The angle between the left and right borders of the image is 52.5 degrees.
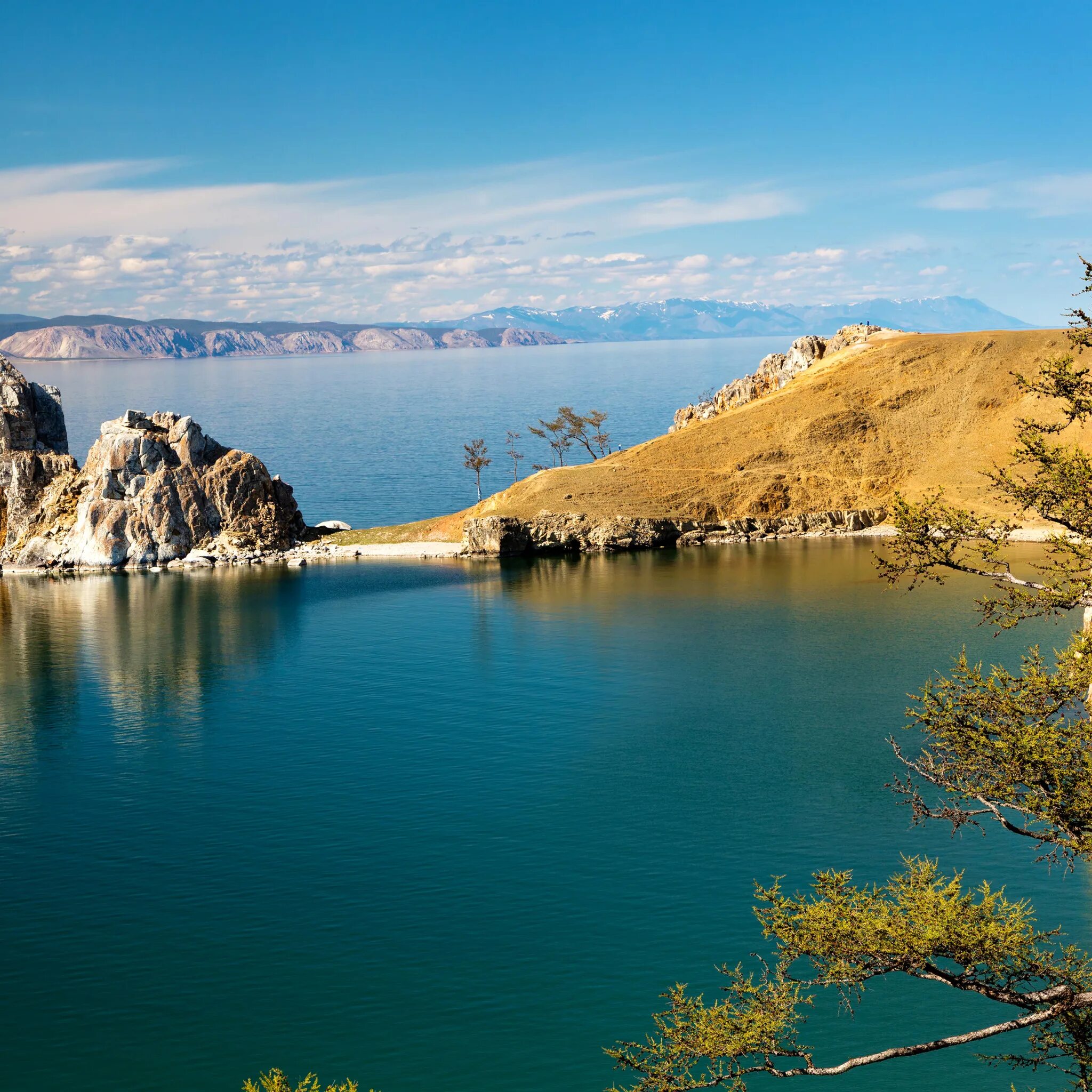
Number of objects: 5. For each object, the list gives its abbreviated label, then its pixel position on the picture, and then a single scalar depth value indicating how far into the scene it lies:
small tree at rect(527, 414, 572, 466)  164.12
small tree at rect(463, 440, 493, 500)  157.25
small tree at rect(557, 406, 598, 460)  164.62
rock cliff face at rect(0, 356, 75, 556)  138.38
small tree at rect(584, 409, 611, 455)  162.50
